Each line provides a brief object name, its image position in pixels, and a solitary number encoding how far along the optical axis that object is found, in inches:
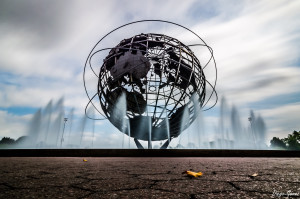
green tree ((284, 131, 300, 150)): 1373.0
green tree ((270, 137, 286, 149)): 1501.0
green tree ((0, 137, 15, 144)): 1275.5
